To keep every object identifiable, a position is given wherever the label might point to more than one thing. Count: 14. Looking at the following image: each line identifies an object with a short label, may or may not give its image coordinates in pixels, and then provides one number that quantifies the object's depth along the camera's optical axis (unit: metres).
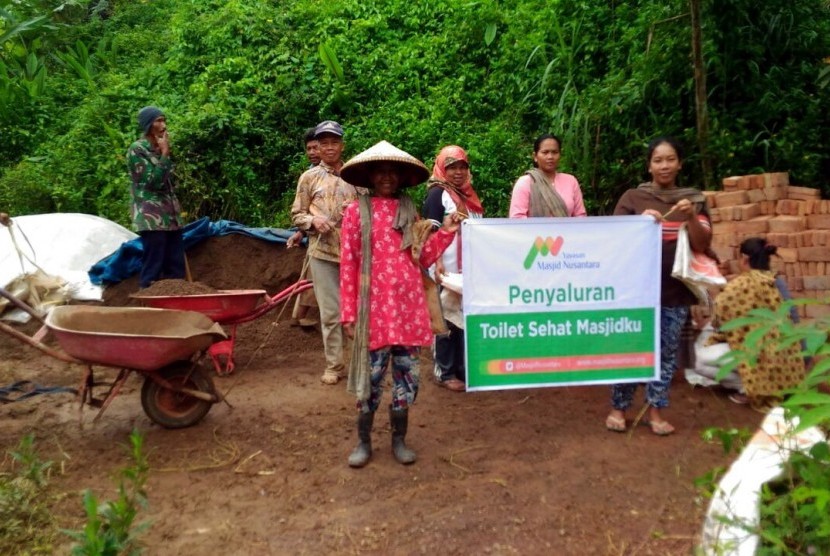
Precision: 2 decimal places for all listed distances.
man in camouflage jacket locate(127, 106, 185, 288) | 6.01
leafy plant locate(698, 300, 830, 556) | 2.26
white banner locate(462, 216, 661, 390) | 4.48
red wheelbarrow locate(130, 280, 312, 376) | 5.63
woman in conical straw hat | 4.08
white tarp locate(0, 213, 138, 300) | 7.35
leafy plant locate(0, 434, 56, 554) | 3.44
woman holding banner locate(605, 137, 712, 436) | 4.49
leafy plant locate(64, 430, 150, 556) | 2.97
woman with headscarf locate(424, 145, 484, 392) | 5.49
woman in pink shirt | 5.17
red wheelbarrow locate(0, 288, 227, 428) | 4.38
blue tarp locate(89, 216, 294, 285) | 7.38
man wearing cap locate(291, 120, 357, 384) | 5.64
